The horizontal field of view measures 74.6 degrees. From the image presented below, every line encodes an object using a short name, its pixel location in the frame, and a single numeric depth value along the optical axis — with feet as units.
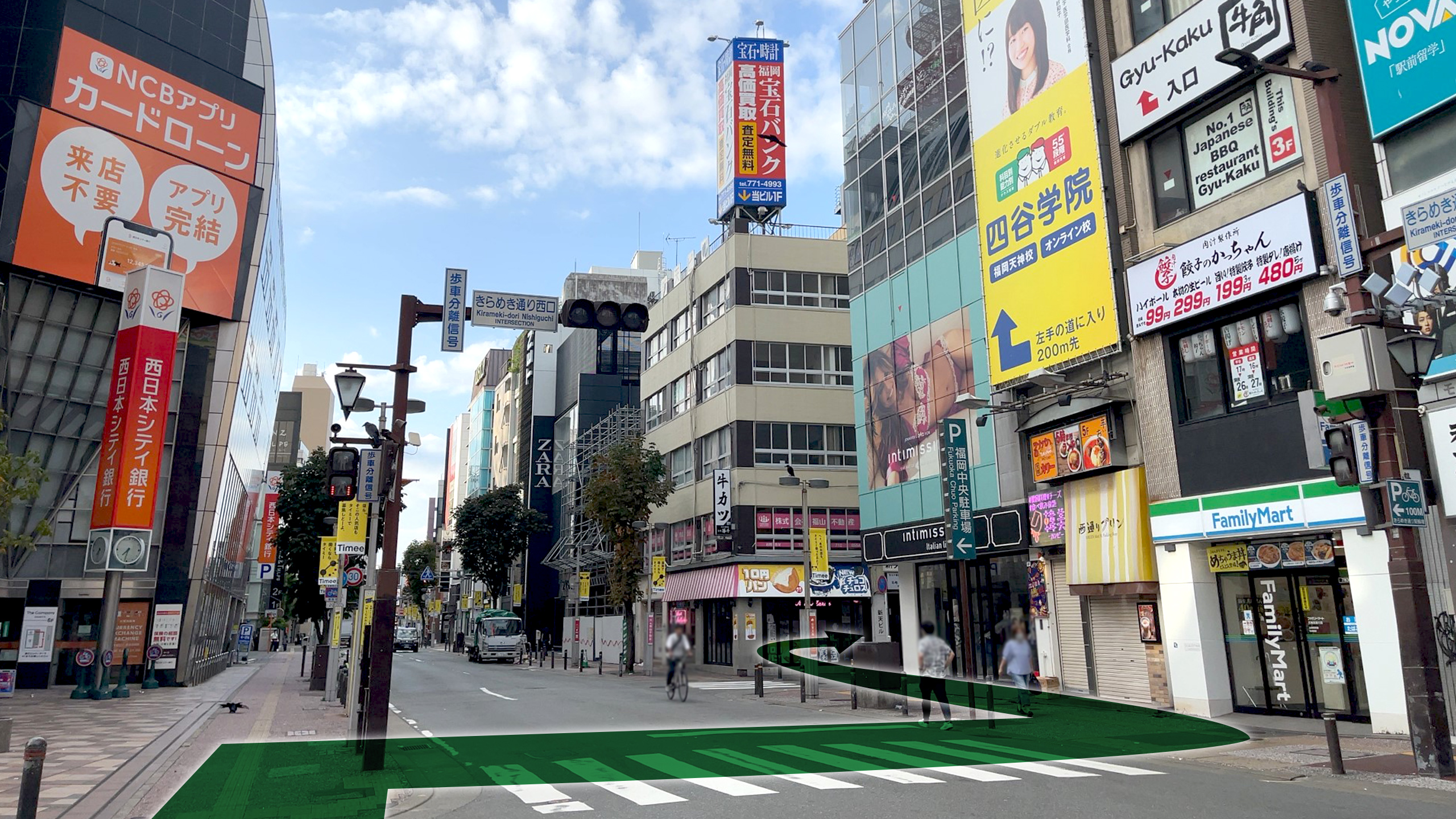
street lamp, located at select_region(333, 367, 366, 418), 51.16
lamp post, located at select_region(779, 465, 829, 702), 91.97
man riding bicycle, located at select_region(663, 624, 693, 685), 68.33
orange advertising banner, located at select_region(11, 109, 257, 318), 107.76
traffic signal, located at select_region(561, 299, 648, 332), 37.24
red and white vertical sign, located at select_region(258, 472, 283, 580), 227.61
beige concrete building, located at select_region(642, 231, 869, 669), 138.21
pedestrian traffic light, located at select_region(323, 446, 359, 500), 45.32
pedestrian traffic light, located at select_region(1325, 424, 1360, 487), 40.22
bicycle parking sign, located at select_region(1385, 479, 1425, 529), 38.68
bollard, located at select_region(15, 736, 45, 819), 24.95
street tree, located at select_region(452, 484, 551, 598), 245.86
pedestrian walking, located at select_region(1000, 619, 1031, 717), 58.54
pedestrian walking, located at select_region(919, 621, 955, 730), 58.65
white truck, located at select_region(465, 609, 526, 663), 196.75
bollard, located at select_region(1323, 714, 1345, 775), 38.70
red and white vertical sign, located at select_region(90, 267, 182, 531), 101.24
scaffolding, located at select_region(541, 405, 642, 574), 183.32
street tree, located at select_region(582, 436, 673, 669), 145.79
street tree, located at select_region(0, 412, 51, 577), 64.08
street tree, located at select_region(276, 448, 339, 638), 135.33
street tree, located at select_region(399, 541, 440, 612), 399.24
